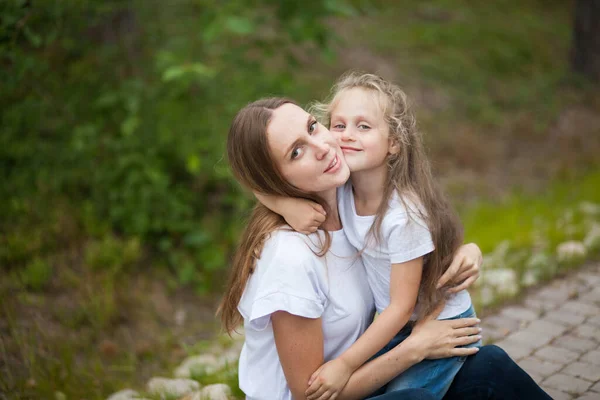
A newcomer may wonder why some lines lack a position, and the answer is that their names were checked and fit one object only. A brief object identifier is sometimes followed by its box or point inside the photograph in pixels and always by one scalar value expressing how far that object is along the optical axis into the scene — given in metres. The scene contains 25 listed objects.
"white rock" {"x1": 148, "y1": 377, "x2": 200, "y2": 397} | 3.16
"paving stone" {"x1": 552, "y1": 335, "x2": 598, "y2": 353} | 3.37
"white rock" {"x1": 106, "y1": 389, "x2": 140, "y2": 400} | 3.33
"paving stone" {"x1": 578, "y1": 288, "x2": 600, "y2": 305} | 3.90
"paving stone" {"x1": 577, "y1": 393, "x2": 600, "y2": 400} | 2.91
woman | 2.14
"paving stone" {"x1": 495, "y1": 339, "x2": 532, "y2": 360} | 3.36
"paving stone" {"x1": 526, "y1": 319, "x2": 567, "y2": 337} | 3.58
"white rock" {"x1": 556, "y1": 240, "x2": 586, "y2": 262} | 4.39
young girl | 2.24
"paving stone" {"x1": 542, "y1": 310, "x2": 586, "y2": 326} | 3.67
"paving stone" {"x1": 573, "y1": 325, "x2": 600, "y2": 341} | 3.48
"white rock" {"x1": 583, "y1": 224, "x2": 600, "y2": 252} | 4.54
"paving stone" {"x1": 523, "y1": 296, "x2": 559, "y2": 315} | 3.85
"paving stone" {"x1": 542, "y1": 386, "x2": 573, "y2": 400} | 2.94
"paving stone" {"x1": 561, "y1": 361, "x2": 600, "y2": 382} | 3.09
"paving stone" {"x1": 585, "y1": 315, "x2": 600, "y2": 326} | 3.62
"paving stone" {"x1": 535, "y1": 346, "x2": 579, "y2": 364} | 3.28
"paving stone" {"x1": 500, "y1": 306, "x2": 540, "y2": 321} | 3.78
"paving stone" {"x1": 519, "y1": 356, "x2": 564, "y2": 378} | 3.18
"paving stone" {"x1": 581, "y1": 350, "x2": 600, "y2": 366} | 3.22
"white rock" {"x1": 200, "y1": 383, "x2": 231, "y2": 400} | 2.92
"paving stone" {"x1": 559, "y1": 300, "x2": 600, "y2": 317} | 3.75
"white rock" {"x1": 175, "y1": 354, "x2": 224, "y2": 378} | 3.52
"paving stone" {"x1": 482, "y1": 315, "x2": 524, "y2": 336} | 3.66
